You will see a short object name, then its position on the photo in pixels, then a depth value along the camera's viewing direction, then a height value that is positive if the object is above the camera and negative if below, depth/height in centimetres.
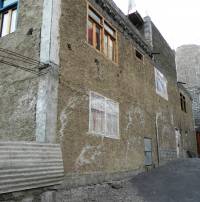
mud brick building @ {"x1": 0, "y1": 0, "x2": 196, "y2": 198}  551 +169
